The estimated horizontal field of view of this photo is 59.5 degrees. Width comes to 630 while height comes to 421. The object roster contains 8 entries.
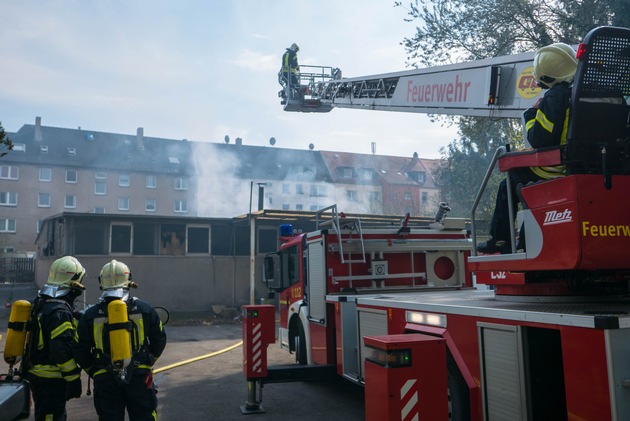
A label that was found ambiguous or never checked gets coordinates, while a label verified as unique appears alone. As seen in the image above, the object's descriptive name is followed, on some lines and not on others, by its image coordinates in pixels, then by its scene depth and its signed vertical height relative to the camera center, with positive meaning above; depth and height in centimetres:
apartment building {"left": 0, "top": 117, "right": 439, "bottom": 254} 4912 +743
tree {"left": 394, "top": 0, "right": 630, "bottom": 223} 1336 +617
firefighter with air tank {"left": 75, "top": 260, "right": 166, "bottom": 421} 411 -74
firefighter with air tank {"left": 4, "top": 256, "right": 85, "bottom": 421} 438 -70
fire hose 982 -201
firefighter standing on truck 1209 +408
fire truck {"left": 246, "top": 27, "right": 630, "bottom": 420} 326 -44
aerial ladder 354 +36
